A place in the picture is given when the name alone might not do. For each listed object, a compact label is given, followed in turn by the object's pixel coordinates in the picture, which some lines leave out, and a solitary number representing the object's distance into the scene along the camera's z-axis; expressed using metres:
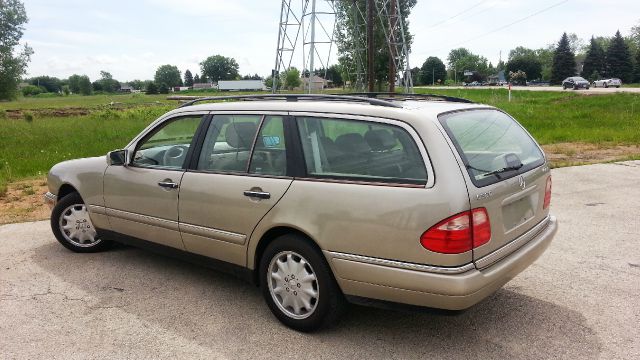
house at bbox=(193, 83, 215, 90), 159.86
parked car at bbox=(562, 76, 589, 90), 50.27
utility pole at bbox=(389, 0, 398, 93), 21.05
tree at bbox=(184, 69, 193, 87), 181.25
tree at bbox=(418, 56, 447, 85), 116.69
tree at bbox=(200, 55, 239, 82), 169.12
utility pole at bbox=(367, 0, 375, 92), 19.48
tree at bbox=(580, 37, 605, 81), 83.56
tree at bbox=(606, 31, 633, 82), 78.06
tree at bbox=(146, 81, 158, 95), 123.25
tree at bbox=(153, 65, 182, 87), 164.50
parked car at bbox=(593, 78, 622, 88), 57.75
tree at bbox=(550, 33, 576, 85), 84.75
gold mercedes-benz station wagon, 2.93
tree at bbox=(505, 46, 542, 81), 105.00
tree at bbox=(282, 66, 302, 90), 72.51
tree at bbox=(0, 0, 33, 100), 44.91
